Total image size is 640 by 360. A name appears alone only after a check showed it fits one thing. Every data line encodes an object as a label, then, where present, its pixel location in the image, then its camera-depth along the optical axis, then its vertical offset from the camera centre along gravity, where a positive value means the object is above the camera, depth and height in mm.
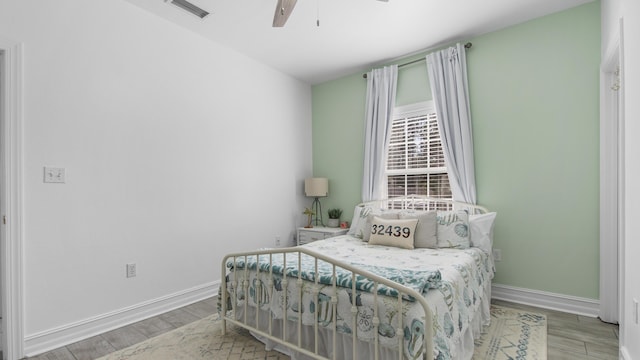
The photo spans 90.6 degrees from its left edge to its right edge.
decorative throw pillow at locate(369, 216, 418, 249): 2869 -506
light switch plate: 2236 +28
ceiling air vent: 2660 +1489
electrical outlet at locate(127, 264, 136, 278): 2678 -778
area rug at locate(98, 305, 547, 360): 2086 -1166
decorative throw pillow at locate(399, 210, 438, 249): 2857 -483
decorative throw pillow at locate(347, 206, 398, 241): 3258 -470
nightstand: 3938 -700
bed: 1541 -663
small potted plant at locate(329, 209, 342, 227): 4234 -524
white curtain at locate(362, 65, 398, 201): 3861 +648
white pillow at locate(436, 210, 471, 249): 2799 -467
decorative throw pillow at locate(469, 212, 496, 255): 2826 -480
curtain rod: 3281 +1365
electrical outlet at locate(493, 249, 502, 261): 3119 -760
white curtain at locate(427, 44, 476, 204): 3264 +624
